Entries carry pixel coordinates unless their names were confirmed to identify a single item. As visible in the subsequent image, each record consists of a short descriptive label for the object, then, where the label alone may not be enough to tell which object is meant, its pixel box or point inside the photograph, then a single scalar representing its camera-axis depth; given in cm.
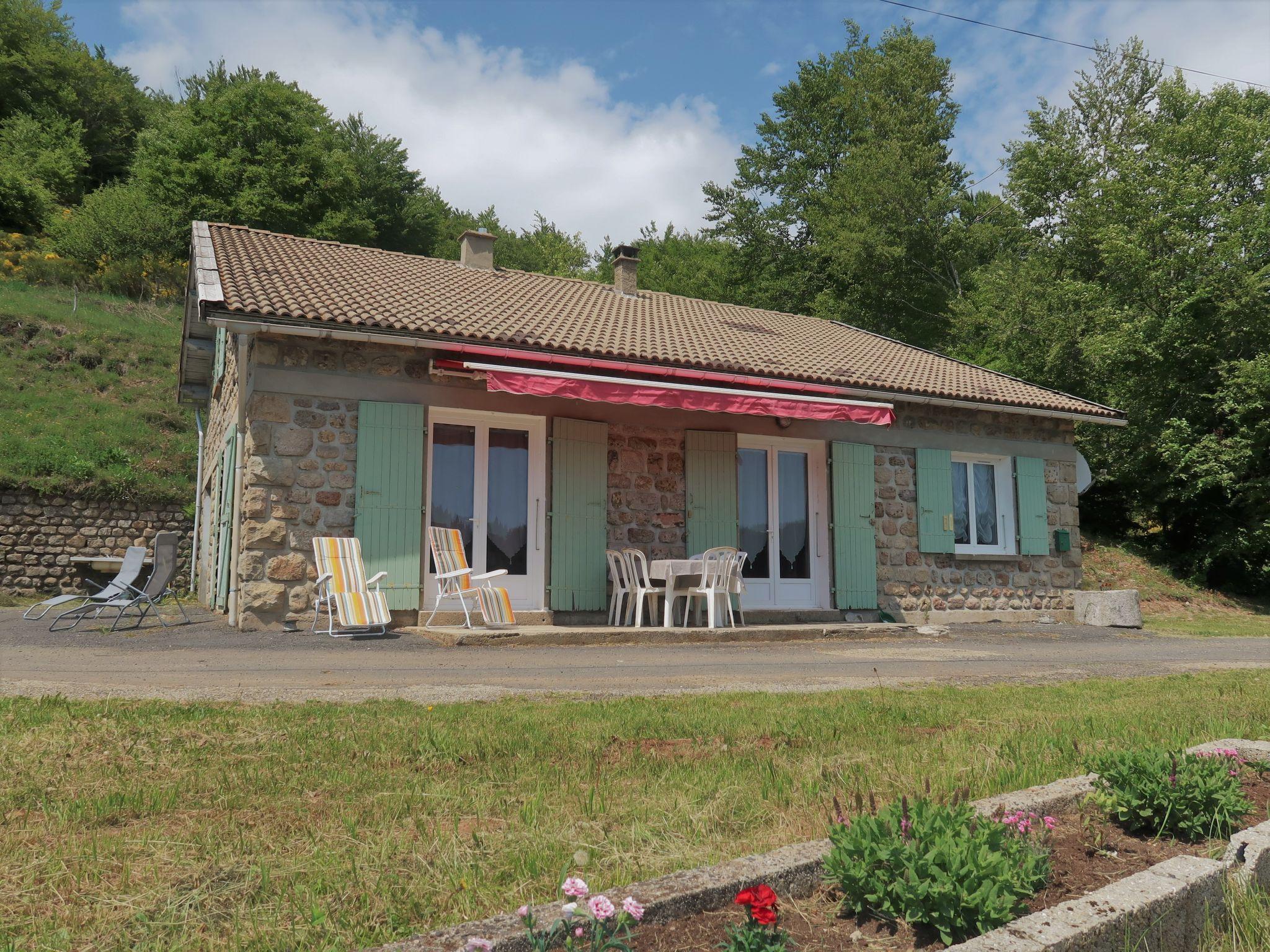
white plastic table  928
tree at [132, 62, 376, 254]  2819
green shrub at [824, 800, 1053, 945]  172
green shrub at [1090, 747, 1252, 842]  233
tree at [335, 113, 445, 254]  3170
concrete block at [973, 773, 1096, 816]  235
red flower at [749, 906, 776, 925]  161
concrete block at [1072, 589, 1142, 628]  1160
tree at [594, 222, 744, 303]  2733
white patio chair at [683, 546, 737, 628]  921
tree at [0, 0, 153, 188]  3325
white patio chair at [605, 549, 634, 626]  975
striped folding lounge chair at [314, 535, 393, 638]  793
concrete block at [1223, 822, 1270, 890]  199
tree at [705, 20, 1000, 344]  2369
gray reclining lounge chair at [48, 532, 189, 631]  899
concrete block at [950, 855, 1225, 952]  160
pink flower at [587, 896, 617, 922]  155
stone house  874
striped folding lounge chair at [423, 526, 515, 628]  882
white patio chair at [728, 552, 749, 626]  943
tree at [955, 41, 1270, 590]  1593
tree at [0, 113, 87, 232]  2975
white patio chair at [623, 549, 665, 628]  946
